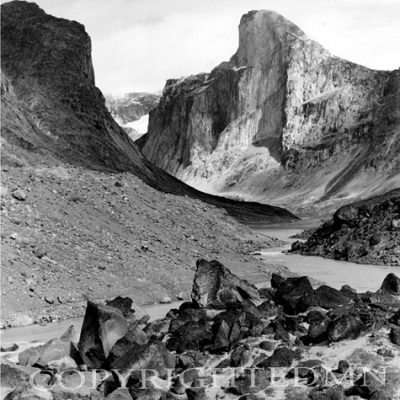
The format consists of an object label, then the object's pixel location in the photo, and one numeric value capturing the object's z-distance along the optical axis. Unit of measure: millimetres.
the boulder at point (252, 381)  13406
